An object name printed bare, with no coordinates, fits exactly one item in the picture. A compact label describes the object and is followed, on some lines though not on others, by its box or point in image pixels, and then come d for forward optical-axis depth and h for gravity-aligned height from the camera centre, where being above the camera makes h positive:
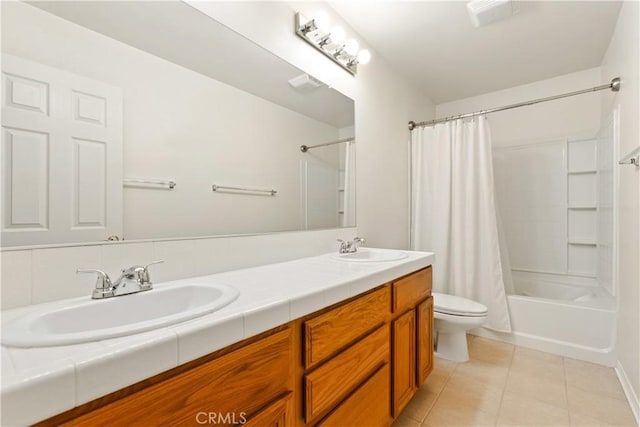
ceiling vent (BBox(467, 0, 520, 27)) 1.80 +1.28
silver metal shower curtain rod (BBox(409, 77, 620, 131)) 1.96 +0.84
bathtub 2.04 -0.83
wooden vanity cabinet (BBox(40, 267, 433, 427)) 0.55 -0.43
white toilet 1.99 -0.75
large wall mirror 0.80 +0.31
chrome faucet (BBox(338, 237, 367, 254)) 1.76 -0.20
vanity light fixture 1.65 +1.05
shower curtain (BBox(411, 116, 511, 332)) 2.43 +0.01
